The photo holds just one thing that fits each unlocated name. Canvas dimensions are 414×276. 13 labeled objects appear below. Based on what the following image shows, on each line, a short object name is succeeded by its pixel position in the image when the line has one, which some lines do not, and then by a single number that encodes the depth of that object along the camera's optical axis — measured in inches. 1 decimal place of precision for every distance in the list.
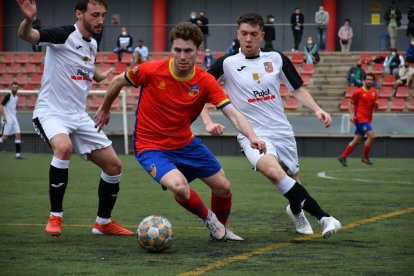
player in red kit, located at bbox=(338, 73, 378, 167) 860.6
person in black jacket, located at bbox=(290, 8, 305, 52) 1312.7
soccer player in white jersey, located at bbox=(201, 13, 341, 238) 354.3
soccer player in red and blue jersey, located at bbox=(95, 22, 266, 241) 311.3
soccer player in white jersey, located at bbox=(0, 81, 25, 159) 989.8
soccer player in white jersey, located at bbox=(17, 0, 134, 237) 346.3
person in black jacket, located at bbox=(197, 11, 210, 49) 1296.8
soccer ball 299.9
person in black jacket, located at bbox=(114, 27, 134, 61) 1339.8
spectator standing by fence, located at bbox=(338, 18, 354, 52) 1344.9
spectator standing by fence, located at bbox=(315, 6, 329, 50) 1322.6
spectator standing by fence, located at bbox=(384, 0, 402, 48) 1267.2
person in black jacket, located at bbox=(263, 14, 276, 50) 1264.8
